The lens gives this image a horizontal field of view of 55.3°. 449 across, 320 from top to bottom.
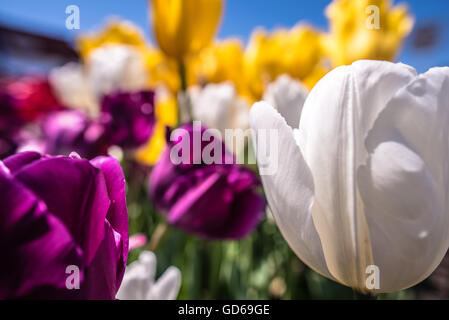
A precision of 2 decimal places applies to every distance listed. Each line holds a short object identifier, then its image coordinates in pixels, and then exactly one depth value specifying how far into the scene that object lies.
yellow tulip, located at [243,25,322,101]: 0.92
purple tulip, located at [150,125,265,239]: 0.42
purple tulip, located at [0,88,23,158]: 0.76
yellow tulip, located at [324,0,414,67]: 0.61
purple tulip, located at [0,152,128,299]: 0.15
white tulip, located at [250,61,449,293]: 0.20
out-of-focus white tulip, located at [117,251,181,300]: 0.30
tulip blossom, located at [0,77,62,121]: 1.00
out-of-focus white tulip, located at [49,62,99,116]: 1.00
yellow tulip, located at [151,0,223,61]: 0.61
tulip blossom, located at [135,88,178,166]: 0.77
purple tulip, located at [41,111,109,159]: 0.50
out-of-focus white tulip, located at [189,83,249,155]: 0.73
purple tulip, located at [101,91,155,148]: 0.55
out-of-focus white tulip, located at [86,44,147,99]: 0.73
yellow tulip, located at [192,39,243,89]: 1.04
